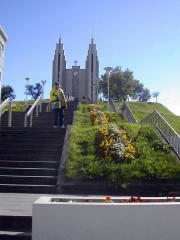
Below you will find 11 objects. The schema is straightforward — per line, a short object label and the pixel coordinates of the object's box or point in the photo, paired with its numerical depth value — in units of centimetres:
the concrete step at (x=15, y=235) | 366
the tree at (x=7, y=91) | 4880
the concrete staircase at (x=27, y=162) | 399
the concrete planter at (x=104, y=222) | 321
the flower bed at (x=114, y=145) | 675
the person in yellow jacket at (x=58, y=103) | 936
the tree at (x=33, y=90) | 5187
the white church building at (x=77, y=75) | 5358
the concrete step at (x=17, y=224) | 392
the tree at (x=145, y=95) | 5246
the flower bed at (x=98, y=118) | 1140
